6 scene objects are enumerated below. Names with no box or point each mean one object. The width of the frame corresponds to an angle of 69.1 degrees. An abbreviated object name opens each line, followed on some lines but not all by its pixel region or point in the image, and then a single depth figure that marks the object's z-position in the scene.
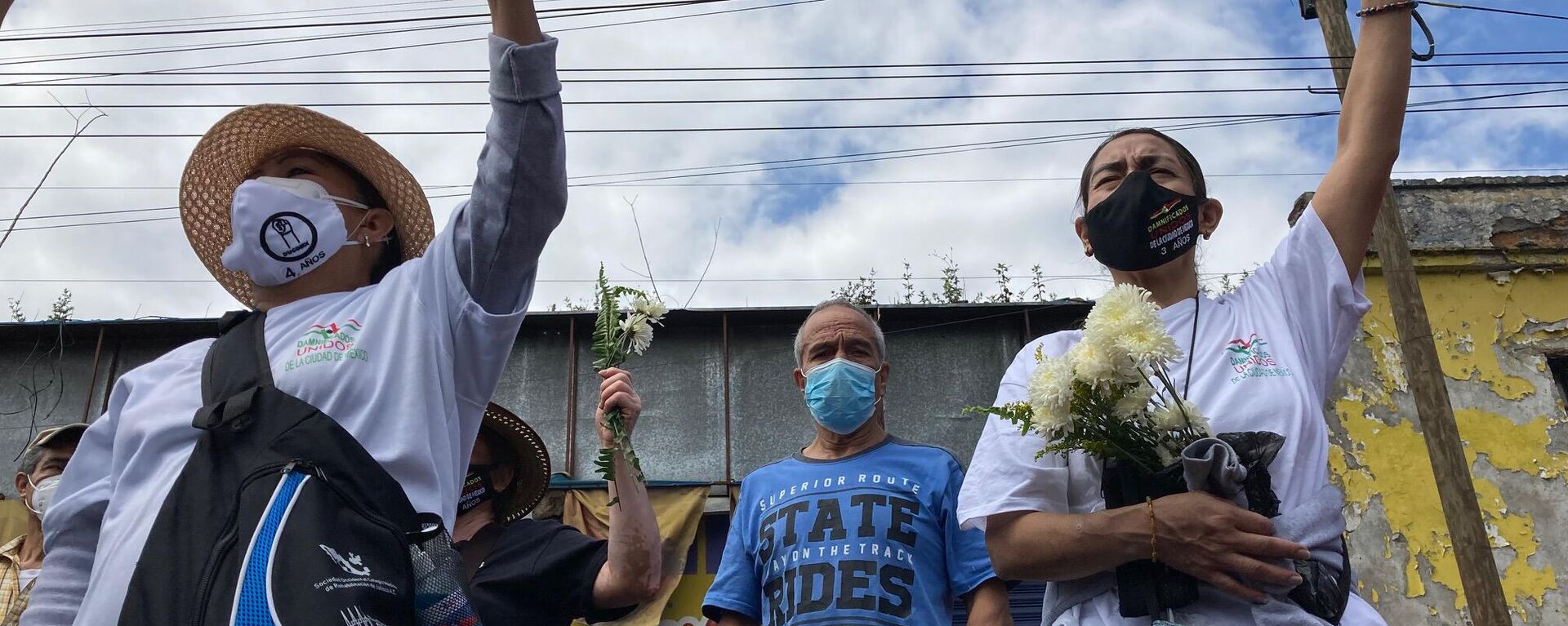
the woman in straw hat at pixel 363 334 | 2.03
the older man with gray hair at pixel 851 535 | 3.46
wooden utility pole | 5.44
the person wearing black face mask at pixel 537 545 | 3.14
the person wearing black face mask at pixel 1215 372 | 2.14
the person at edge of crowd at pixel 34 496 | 5.30
